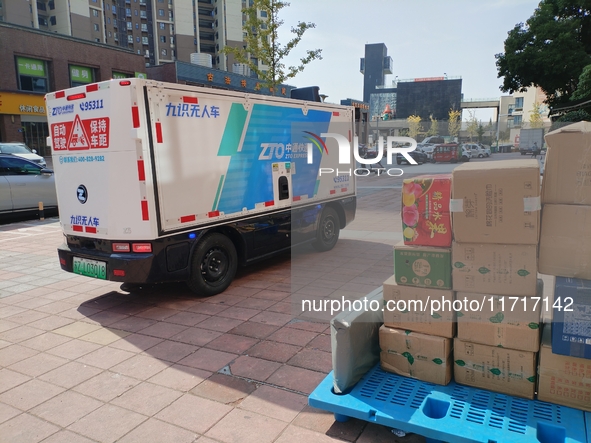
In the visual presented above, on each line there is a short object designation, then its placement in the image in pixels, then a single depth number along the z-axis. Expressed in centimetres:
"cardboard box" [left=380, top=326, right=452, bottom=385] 307
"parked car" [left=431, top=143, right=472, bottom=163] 2227
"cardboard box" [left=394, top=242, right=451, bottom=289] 309
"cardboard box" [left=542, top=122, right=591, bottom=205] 265
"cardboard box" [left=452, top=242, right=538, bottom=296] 284
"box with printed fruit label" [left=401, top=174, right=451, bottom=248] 308
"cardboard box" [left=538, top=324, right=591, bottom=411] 270
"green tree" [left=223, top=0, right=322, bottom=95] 1697
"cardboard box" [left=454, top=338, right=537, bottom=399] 287
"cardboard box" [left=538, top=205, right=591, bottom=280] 267
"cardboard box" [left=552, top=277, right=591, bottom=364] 261
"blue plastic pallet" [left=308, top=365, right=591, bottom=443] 250
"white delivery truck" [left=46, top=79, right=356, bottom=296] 475
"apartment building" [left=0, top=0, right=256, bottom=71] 7525
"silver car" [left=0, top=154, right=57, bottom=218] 1134
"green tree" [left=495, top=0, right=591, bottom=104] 2627
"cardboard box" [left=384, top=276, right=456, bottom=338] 308
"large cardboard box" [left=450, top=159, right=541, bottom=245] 278
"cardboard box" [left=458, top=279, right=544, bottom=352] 284
